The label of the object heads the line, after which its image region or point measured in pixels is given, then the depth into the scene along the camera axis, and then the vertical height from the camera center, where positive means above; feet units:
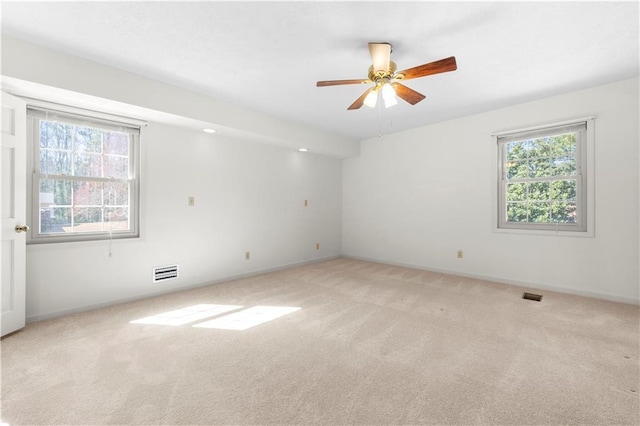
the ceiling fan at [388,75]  6.85 +3.69
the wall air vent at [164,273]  11.38 -2.54
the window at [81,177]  9.12 +1.29
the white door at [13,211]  7.77 +0.04
